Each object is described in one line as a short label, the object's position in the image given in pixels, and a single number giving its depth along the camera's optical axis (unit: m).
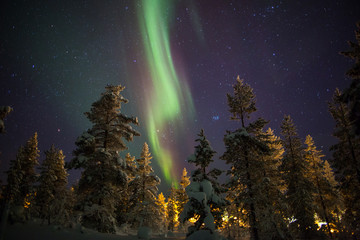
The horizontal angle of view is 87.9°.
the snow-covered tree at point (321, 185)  21.39
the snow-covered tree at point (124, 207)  22.89
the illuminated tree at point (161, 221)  22.25
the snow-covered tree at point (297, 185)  18.28
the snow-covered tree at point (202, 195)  12.38
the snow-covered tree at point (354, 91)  8.95
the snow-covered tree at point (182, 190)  35.56
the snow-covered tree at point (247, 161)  14.17
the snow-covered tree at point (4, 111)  10.13
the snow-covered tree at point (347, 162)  16.25
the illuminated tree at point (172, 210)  43.21
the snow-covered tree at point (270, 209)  13.31
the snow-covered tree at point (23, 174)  25.42
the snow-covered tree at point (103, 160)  12.46
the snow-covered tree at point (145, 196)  21.48
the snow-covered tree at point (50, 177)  25.03
